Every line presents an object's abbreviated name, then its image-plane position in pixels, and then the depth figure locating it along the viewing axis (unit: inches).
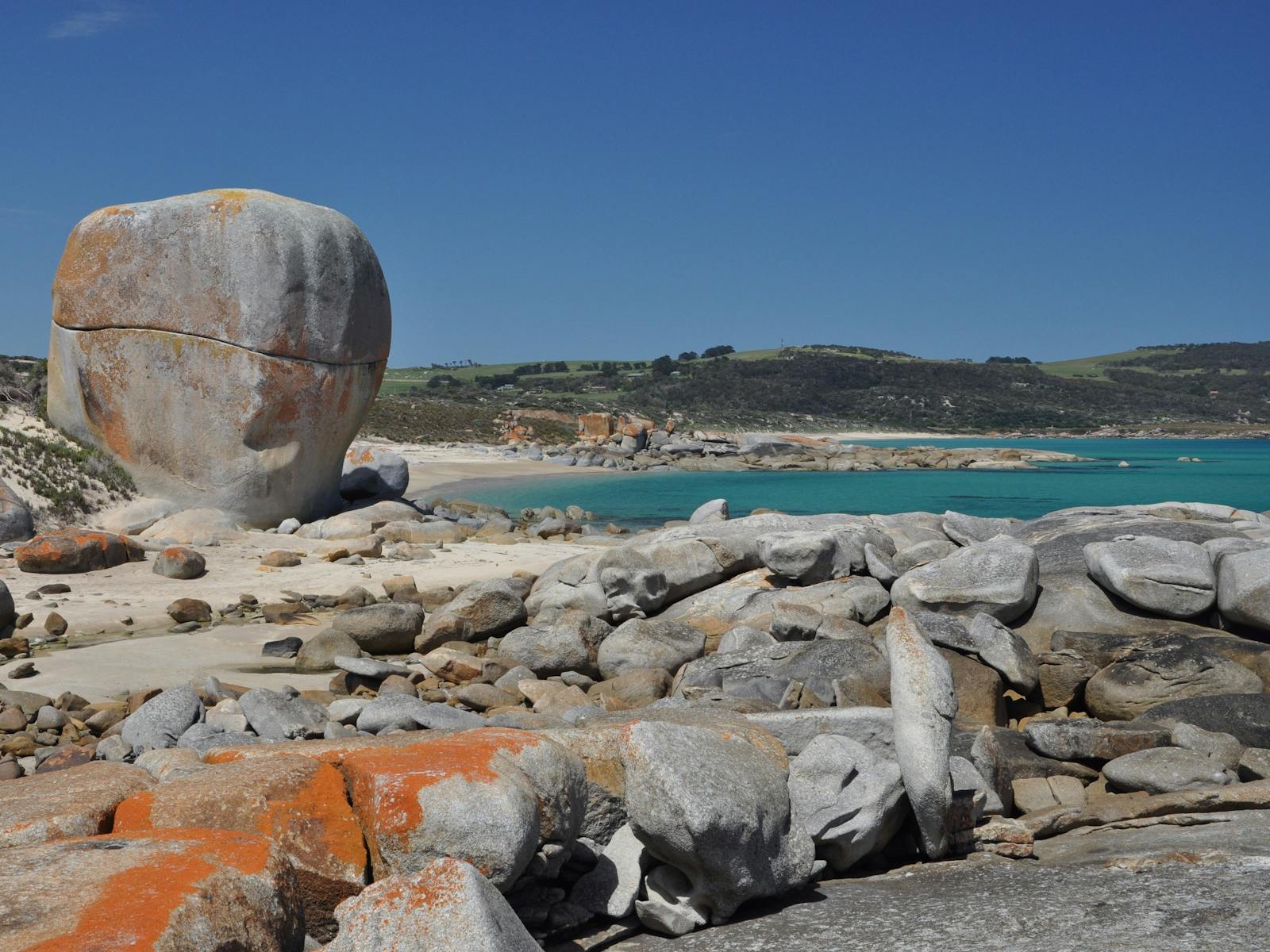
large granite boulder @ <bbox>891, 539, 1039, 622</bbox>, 396.2
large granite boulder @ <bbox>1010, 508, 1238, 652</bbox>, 392.5
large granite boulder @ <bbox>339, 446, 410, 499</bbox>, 850.8
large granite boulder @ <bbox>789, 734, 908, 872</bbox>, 212.5
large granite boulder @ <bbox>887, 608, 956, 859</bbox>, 219.1
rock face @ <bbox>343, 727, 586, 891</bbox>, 168.9
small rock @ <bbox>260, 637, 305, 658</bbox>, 429.4
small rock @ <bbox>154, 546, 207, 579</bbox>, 551.8
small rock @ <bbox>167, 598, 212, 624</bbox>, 473.4
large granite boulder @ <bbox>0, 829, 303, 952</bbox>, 125.6
